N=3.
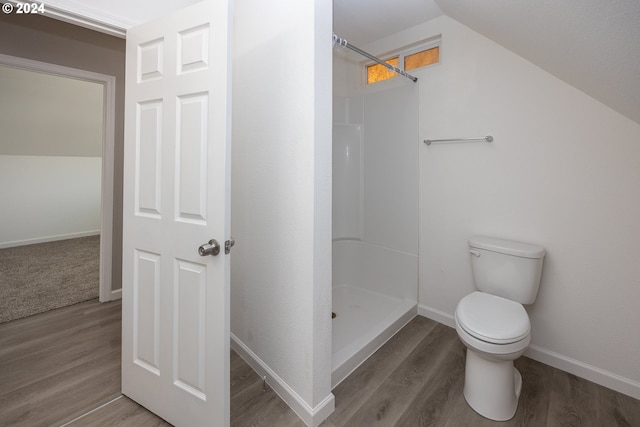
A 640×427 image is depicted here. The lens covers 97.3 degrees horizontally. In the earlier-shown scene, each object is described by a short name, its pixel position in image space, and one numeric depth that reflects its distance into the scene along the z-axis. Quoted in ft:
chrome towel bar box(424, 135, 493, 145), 6.15
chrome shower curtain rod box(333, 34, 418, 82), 5.27
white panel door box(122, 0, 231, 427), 3.74
